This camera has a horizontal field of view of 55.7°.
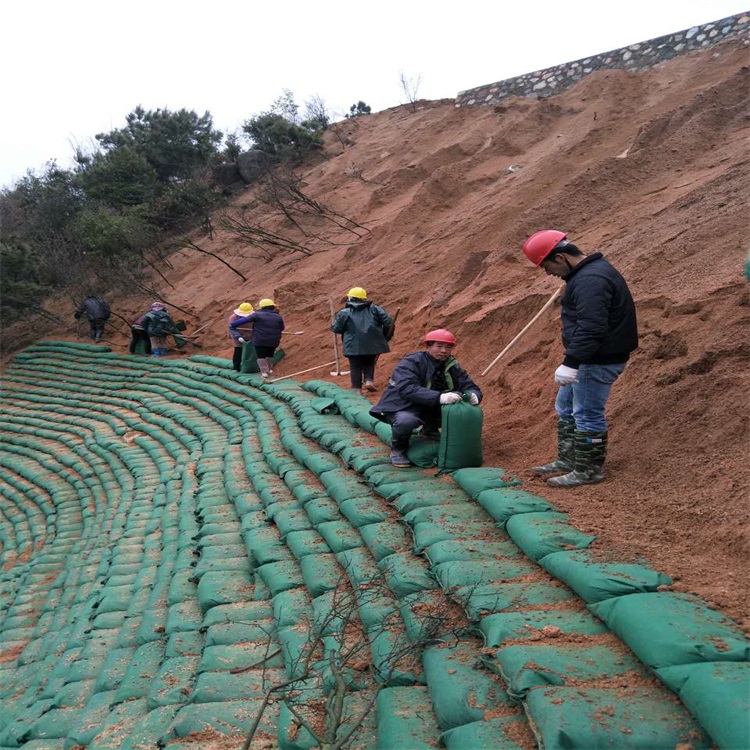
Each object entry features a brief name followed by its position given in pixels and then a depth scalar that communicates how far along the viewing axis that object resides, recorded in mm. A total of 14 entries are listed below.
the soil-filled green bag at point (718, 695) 1497
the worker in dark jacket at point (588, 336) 3043
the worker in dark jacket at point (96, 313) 12430
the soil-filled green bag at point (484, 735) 1755
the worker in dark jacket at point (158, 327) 10430
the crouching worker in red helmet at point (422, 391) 3871
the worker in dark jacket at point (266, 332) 7621
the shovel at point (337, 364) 7246
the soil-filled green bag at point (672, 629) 1781
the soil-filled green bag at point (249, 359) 8070
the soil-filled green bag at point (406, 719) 1898
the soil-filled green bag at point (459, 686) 1931
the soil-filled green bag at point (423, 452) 3928
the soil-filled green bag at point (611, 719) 1603
